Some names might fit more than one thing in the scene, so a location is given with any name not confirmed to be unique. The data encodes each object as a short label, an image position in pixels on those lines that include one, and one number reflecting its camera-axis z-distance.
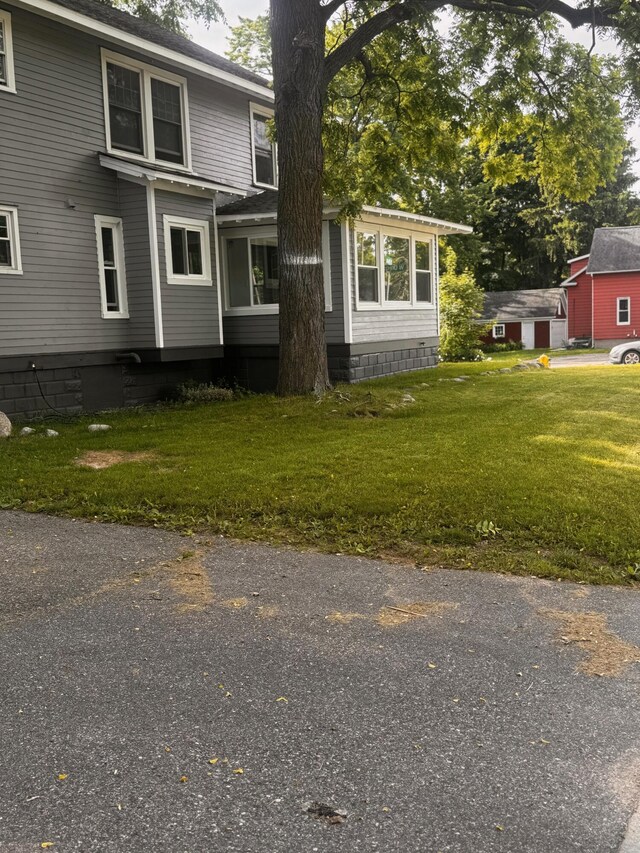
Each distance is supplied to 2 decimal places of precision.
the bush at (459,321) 28.62
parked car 23.66
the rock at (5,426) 10.36
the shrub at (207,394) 14.60
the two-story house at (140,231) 12.62
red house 36.62
